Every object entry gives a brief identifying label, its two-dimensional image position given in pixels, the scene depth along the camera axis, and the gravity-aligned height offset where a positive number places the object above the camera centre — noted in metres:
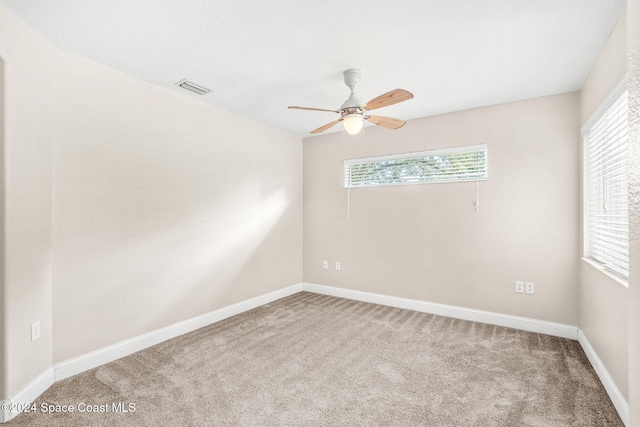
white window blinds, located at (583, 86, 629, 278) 2.06 +0.16
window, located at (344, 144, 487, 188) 3.59 +0.51
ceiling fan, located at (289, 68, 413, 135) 2.45 +0.82
